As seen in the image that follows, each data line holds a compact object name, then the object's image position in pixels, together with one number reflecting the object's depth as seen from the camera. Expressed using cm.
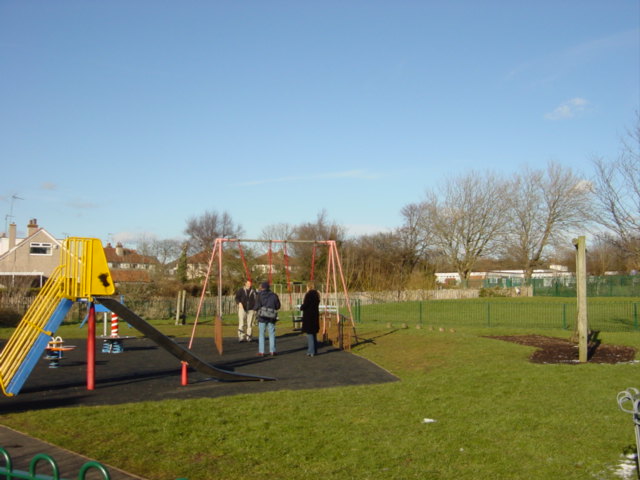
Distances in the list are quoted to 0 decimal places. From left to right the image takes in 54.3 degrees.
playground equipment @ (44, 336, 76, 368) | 1389
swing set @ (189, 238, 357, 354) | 1634
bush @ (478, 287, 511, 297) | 4831
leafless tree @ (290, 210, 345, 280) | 3787
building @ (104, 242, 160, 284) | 7975
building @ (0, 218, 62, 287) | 5525
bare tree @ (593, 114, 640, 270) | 1889
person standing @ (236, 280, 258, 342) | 1909
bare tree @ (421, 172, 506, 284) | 6059
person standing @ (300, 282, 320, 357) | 1576
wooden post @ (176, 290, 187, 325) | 2855
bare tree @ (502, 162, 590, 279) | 5944
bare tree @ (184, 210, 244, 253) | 6656
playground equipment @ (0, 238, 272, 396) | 1034
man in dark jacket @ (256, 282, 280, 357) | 1570
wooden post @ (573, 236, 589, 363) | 1387
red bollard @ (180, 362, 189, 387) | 1126
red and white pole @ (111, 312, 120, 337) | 1792
